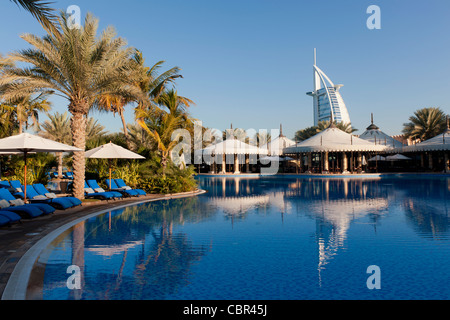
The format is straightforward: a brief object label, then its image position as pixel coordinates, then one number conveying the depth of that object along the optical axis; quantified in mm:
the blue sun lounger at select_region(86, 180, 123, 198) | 13953
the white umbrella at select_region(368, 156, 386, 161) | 43725
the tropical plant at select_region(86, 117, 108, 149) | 39656
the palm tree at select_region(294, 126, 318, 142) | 54841
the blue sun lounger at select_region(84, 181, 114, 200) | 13508
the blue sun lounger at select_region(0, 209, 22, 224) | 7709
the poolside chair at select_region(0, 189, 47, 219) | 8750
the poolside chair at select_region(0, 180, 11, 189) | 13419
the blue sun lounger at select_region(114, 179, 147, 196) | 15205
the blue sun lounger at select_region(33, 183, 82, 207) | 11487
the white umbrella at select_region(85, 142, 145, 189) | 15133
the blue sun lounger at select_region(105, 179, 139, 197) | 14594
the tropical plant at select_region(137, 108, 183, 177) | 18203
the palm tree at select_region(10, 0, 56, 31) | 6129
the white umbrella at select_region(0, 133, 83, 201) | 10554
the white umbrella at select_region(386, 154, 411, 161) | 40812
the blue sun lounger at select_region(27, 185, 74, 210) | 10703
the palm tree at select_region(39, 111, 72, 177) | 36344
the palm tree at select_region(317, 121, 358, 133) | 51719
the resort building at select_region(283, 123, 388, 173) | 37062
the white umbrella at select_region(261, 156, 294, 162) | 45275
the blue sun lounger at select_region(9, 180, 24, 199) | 12078
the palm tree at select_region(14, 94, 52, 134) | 25781
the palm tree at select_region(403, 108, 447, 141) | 43625
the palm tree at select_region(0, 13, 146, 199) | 12484
